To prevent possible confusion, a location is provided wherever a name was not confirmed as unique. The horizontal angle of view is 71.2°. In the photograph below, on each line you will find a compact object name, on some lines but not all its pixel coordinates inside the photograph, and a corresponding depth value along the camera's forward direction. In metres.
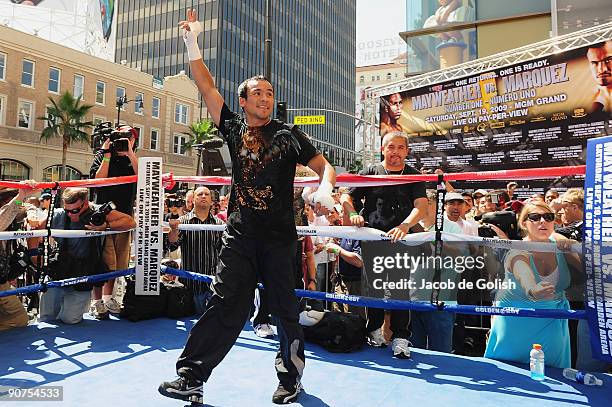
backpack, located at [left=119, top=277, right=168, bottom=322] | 4.57
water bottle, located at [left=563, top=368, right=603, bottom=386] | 2.95
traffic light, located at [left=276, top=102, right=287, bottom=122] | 11.32
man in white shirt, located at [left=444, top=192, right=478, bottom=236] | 4.72
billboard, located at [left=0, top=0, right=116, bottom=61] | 38.97
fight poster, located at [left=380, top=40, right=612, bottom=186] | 11.05
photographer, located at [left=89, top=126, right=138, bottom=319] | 4.87
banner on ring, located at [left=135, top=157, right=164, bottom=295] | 4.64
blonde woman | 3.25
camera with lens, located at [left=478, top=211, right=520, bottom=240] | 4.59
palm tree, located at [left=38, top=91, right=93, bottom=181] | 31.03
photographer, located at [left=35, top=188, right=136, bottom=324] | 4.46
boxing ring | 2.72
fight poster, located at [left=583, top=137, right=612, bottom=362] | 2.74
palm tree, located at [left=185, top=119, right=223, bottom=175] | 41.94
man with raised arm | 2.64
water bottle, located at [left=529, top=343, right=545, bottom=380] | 3.08
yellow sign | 13.59
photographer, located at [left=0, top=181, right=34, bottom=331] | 4.04
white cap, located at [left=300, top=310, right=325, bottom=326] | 3.95
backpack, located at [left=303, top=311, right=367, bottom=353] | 3.69
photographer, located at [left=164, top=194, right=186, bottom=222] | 6.13
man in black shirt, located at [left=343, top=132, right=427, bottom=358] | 3.62
